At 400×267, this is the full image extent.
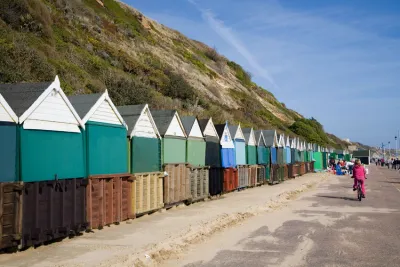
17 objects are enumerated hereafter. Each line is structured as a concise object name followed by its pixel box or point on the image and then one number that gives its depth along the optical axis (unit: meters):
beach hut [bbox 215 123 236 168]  20.58
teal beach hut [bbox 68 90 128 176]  10.57
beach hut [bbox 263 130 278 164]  30.45
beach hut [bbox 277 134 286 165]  32.41
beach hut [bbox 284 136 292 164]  35.52
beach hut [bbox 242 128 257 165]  25.41
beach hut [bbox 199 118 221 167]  18.84
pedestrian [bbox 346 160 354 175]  53.19
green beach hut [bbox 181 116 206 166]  16.86
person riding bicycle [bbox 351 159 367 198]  19.81
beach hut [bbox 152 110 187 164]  14.84
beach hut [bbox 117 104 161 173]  12.67
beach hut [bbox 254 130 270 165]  27.22
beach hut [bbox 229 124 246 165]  23.03
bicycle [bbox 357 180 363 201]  19.71
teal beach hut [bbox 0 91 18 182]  7.99
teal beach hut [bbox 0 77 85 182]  8.53
